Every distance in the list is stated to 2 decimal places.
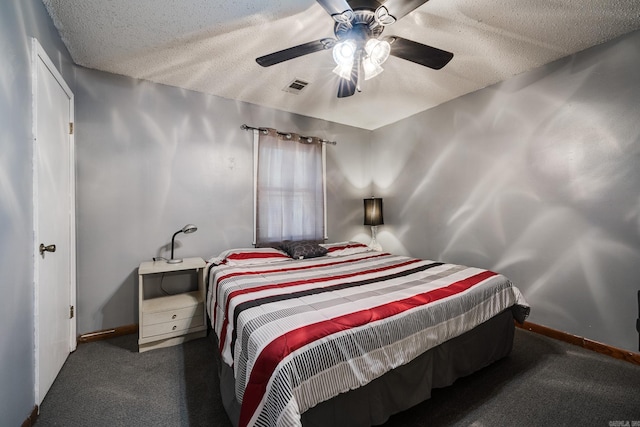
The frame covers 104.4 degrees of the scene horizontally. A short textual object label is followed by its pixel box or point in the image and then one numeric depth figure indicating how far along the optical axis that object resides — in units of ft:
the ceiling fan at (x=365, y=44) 4.29
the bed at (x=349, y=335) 3.27
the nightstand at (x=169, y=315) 6.69
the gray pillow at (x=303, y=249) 8.84
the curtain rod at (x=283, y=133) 9.68
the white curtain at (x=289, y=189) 10.05
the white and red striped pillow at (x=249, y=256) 7.86
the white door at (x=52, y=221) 4.86
